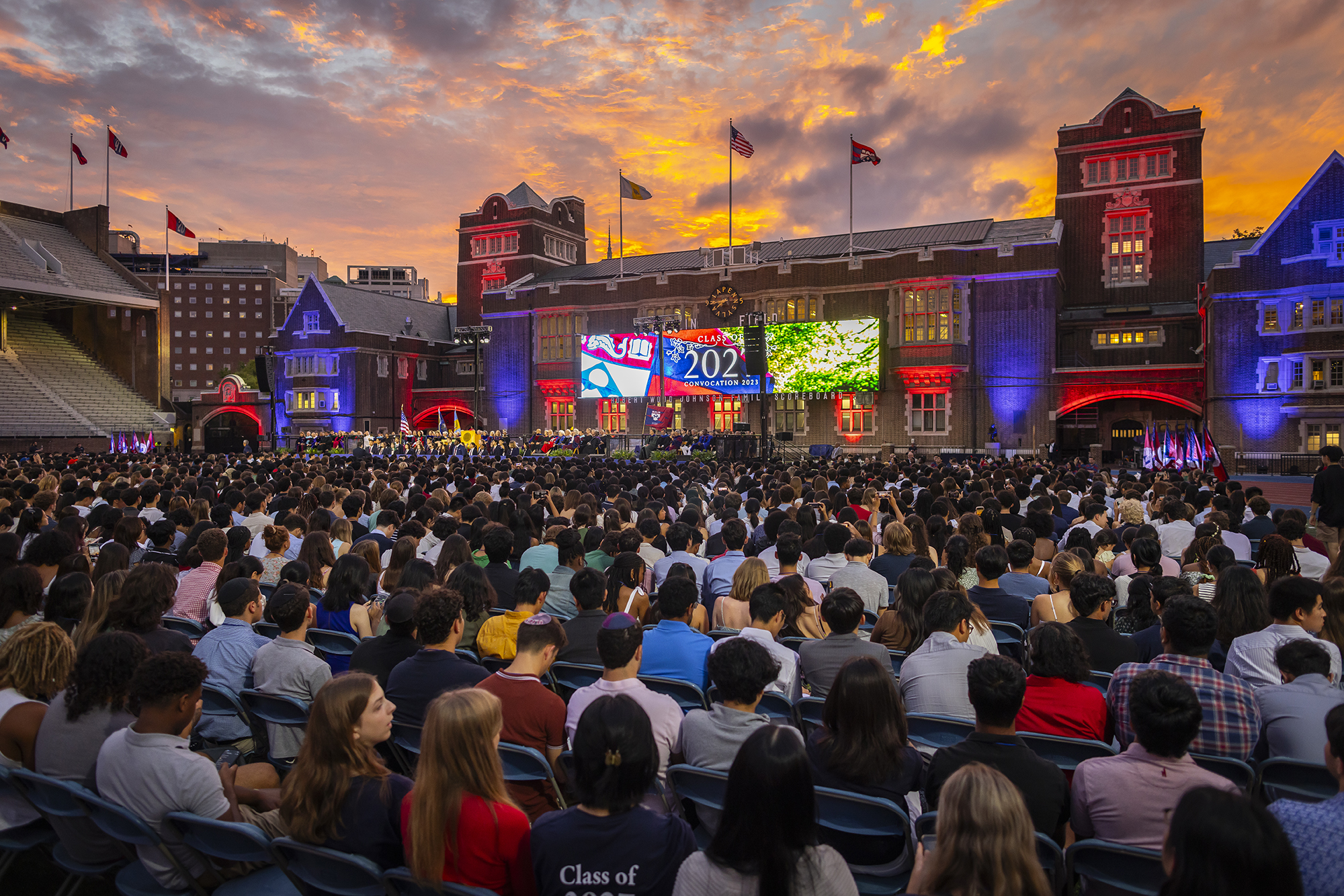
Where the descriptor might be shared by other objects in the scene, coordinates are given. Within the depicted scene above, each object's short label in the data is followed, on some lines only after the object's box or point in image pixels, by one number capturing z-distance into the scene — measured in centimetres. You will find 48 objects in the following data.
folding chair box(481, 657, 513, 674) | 566
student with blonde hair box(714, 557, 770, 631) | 654
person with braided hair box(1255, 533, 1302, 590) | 731
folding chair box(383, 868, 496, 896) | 284
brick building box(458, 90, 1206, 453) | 3831
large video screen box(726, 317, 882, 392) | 4044
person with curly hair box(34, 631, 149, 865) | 396
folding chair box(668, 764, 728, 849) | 360
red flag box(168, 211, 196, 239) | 4515
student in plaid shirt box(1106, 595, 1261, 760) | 421
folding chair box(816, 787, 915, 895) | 337
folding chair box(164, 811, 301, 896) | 314
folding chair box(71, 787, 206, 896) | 336
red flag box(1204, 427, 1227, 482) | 1712
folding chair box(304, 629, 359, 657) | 610
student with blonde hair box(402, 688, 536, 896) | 295
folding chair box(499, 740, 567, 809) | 398
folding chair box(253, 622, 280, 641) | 661
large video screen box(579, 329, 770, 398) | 4328
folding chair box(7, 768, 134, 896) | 361
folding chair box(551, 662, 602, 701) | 547
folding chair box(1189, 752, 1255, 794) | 370
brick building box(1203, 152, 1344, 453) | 3222
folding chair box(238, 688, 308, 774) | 473
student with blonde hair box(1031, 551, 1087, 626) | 643
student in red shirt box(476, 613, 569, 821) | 430
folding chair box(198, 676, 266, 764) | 495
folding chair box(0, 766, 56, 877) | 411
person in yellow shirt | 584
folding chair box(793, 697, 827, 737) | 472
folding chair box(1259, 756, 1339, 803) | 376
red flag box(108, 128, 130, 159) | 4331
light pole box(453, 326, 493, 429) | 3975
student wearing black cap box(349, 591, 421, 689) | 520
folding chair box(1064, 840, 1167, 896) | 297
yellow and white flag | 4384
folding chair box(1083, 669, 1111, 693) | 516
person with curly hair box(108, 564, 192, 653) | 527
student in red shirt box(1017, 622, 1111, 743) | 433
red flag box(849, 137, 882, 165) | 3753
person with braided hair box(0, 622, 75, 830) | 414
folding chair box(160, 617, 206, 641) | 670
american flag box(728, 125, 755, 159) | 3847
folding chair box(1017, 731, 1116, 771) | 394
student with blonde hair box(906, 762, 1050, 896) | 240
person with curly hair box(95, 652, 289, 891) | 351
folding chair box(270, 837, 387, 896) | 311
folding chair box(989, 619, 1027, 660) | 631
